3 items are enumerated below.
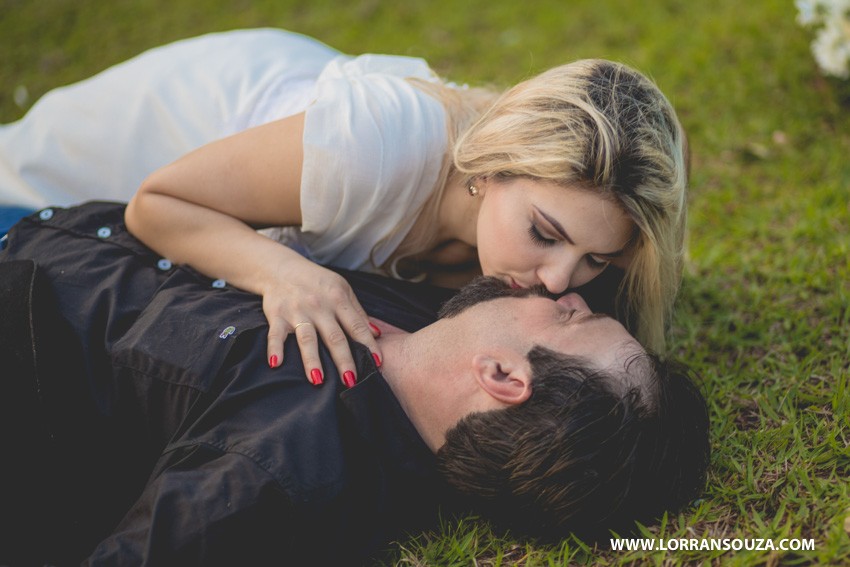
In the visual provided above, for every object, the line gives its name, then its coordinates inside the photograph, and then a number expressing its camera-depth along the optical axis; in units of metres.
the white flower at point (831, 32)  4.10
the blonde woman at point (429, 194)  2.61
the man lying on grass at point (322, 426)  2.18
